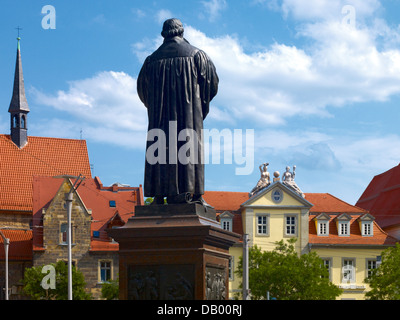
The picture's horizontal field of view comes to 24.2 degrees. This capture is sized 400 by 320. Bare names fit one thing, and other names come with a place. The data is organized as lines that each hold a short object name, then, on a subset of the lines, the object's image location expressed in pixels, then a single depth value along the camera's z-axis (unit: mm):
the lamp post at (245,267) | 43319
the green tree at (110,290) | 52438
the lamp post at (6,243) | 51812
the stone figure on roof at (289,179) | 68750
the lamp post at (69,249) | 38244
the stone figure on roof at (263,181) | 67862
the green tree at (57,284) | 54531
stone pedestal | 14203
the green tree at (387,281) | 48906
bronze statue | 15305
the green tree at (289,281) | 51781
